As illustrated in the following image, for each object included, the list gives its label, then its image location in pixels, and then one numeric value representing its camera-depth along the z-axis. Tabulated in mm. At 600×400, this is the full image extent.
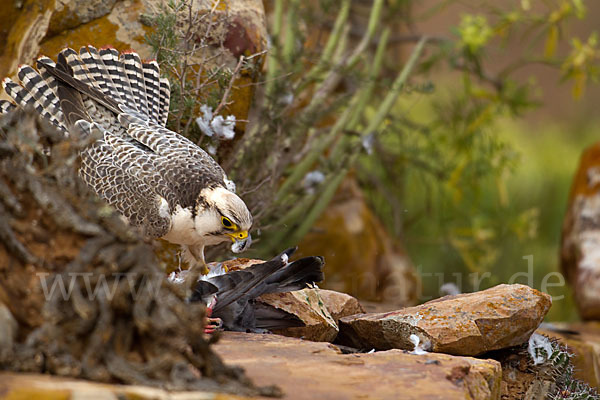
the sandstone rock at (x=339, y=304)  7199
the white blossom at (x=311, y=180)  10148
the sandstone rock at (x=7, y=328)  3785
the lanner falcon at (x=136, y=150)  6770
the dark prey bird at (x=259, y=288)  6211
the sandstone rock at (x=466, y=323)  6152
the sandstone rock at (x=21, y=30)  8445
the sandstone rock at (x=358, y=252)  12898
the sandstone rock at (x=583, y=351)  7770
